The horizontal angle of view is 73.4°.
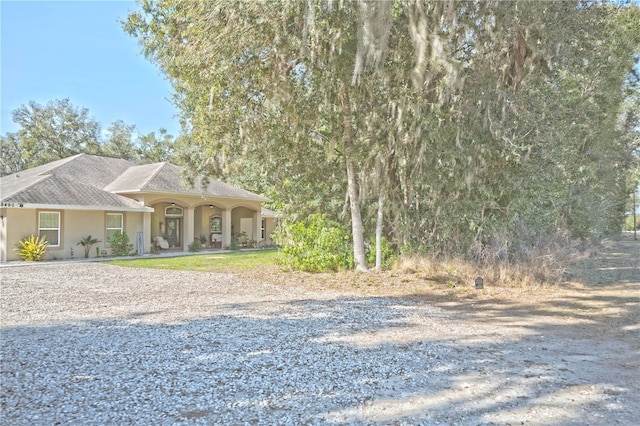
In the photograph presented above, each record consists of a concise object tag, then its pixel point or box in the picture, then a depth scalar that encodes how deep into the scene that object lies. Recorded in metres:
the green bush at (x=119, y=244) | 17.53
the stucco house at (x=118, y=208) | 15.58
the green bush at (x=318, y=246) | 11.28
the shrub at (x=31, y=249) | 15.07
